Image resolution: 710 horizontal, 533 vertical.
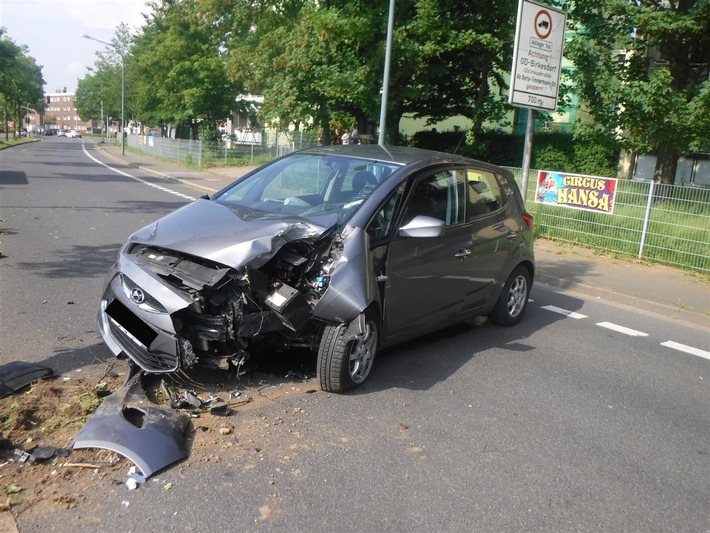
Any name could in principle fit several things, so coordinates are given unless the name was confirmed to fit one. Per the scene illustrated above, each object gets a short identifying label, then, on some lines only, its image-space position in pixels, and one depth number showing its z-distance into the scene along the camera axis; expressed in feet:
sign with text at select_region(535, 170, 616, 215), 38.81
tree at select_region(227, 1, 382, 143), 59.60
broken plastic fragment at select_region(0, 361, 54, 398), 13.84
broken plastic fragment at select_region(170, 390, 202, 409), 13.55
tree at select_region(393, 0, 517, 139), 58.34
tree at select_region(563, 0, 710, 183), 43.21
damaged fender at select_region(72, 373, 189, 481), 11.38
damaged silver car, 13.74
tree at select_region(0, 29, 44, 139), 124.94
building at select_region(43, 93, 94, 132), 634.02
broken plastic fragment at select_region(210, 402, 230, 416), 13.51
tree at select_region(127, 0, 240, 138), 124.67
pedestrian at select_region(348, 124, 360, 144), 73.32
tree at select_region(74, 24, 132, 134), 194.18
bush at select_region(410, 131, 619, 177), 70.23
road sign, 35.65
